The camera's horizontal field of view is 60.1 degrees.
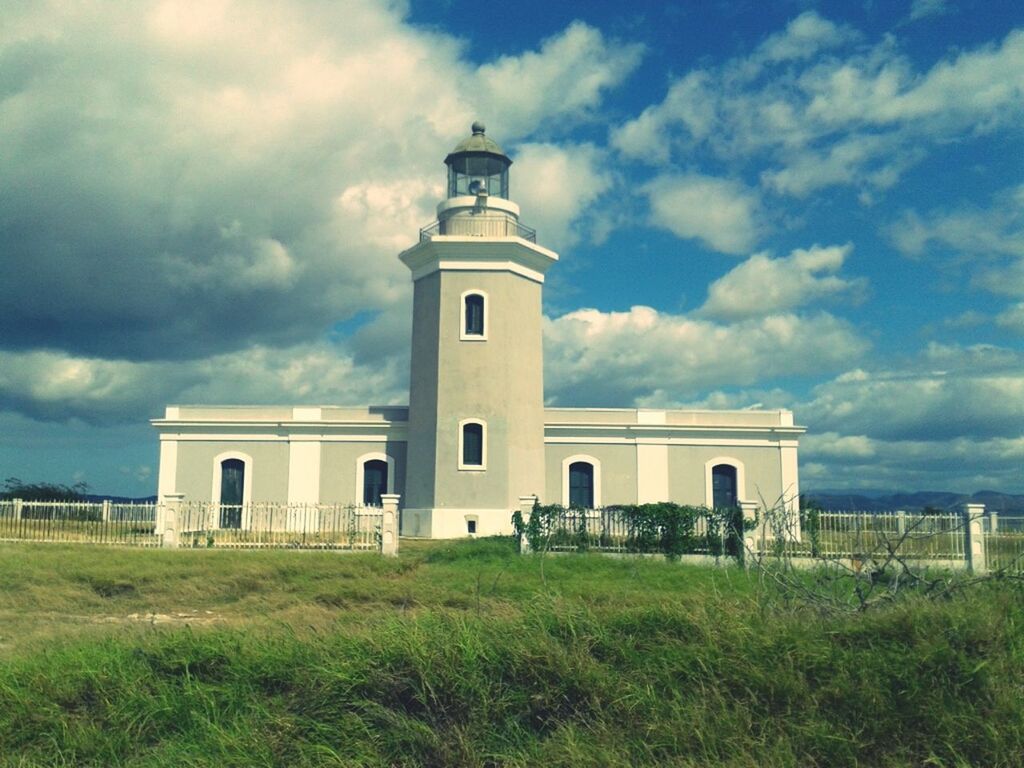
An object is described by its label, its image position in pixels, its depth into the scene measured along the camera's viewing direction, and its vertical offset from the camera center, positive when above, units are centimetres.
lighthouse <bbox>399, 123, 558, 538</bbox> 2298 +388
